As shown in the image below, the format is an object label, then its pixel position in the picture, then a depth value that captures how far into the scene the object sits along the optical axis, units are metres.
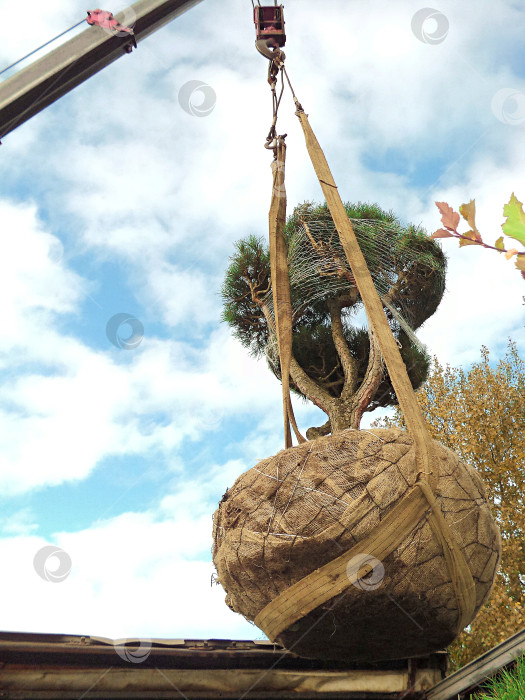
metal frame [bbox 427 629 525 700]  2.07
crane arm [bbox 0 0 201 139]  2.32
